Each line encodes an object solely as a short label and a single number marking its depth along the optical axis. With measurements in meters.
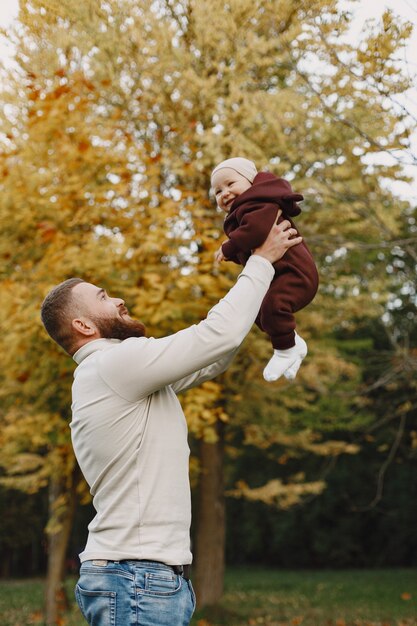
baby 2.46
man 2.22
